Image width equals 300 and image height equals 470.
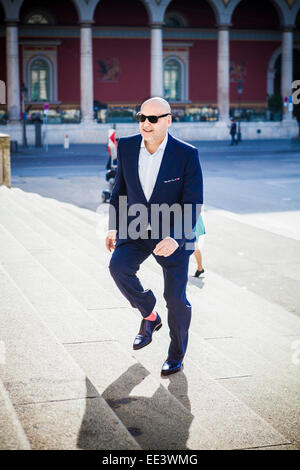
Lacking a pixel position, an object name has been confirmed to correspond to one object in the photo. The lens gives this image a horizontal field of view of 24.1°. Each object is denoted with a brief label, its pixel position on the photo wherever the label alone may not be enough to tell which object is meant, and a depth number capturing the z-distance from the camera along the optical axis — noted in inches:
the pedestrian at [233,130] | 1341.2
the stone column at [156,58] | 1418.6
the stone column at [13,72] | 1347.2
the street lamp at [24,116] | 1306.6
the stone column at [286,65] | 1526.8
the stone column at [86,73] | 1378.0
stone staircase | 137.9
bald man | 174.7
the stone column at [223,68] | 1464.1
